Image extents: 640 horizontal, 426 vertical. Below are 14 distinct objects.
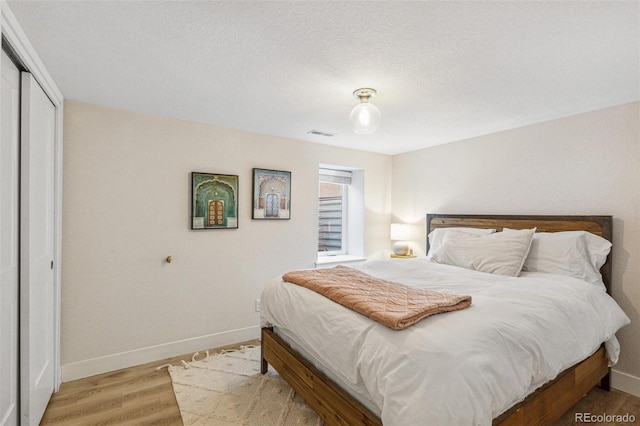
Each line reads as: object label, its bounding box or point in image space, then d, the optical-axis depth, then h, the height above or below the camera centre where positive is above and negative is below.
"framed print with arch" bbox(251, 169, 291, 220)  3.36 +0.18
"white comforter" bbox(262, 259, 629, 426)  1.22 -0.63
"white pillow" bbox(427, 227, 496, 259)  3.14 -0.21
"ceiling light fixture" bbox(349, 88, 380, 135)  2.09 +0.62
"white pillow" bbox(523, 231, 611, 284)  2.40 -0.32
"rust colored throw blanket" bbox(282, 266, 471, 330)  1.50 -0.48
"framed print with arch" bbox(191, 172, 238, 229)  3.01 +0.09
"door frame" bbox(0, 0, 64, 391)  1.57 +0.72
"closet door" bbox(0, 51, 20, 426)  1.54 -0.16
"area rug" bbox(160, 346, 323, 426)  2.00 -1.32
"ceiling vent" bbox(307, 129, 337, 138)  3.32 +0.84
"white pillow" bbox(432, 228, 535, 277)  2.56 -0.33
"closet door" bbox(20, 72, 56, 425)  1.76 -0.27
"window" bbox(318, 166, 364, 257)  4.29 -0.01
